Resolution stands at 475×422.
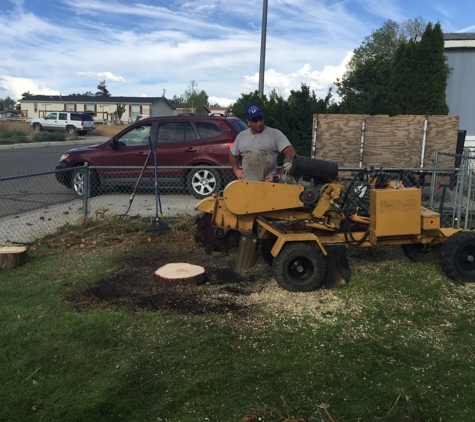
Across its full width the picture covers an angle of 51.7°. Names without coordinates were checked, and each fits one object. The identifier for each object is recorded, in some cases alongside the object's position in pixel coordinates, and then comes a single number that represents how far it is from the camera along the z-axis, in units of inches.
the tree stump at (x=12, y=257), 233.3
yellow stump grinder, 201.3
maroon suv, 378.6
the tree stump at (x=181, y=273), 207.0
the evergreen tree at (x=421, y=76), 599.8
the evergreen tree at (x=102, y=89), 4035.4
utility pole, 520.4
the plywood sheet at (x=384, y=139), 386.0
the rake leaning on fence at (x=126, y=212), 328.4
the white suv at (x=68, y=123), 1584.6
